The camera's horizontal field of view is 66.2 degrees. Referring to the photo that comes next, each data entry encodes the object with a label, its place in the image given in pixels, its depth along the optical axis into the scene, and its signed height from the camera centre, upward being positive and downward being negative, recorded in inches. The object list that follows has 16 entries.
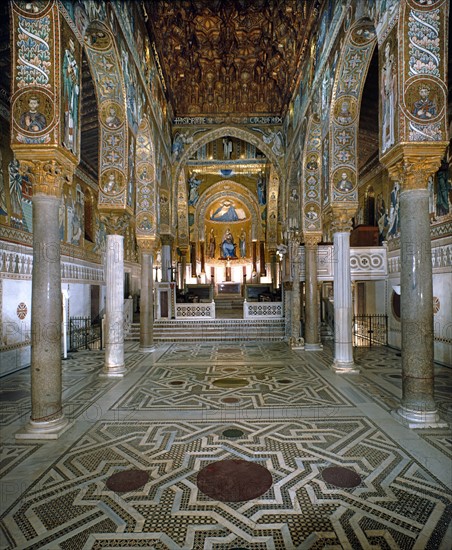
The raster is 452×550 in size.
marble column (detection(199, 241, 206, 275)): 968.3 +113.2
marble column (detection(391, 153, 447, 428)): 199.6 -7.4
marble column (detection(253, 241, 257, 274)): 970.1 +100.7
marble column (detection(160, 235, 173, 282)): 646.5 +59.0
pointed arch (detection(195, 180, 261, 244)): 943.7 +250.8
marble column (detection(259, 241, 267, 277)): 950.0 +92.5
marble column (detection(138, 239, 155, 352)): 452.8 -12.5
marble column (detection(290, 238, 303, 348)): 469.1 +3.1
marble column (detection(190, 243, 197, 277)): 945.5 +93.0
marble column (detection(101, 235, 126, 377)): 336.5 -10.2
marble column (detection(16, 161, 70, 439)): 195.2 -8.9
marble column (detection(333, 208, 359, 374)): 328.5 -3.9
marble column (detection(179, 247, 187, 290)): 890.4 +70.6
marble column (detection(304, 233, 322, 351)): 443.8 -8.8
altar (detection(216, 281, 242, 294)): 975.6 +13.9
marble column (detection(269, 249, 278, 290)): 880.9 +65.5
